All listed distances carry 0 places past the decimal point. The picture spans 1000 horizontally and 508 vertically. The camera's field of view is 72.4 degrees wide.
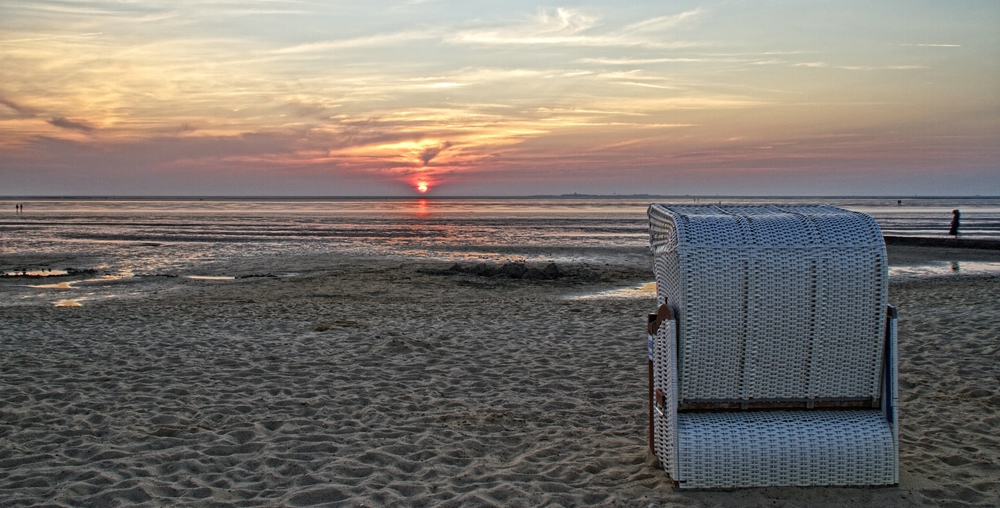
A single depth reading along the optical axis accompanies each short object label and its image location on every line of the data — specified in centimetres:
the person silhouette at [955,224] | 3297
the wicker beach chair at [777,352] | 407
